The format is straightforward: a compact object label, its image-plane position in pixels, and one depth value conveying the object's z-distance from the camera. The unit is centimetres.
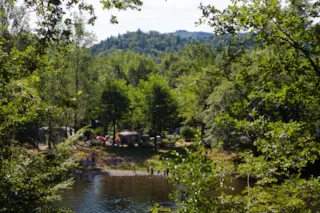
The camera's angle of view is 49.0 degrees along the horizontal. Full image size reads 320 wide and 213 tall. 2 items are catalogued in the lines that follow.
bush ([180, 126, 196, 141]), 5034
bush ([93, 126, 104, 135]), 5260
